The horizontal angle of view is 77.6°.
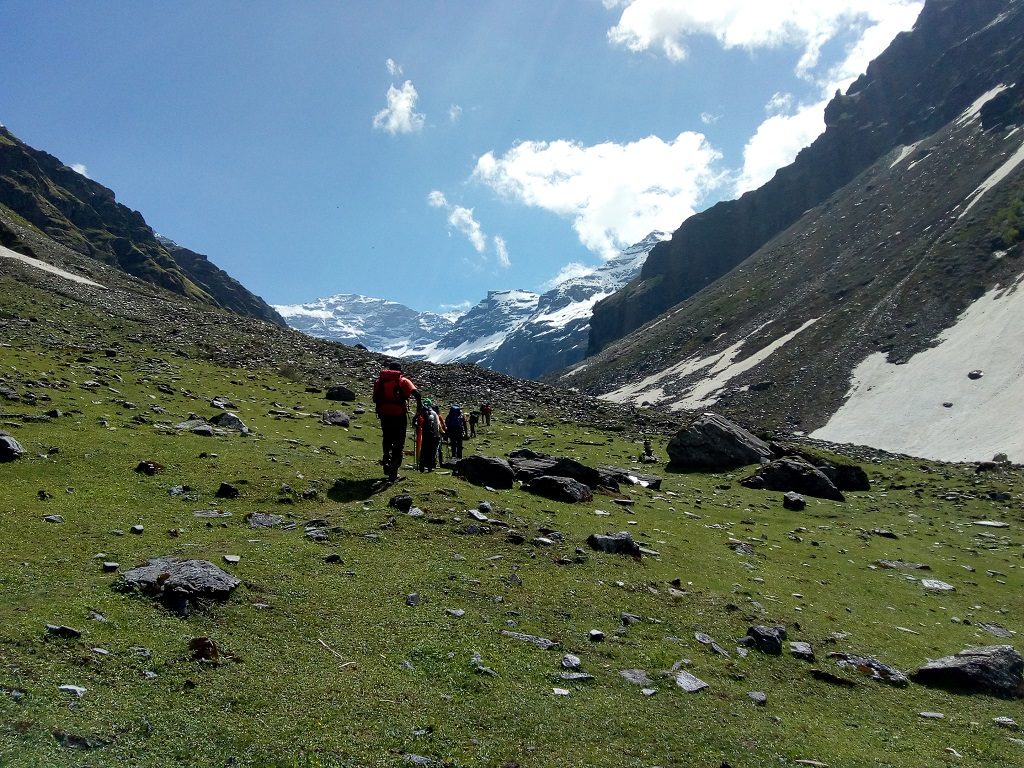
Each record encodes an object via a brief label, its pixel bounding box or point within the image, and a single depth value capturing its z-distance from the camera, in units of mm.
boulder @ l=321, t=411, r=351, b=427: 34219
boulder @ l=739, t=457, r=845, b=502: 32625
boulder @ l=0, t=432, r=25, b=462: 16375
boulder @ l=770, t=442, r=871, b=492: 35812
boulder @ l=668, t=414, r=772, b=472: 36938
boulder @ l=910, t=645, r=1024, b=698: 11906
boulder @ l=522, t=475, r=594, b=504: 21359
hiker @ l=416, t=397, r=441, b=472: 22406
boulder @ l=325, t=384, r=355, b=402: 42438
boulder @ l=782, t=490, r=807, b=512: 28875
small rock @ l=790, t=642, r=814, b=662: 12148
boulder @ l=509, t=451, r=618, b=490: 23808
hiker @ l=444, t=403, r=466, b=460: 28453
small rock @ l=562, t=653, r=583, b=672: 10320
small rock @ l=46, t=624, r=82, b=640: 8570
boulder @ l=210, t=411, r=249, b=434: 25969
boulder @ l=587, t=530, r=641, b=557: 16186
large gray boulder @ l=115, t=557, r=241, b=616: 10055
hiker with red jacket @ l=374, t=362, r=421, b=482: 19469
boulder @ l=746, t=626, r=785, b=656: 12102
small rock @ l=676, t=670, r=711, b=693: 10211
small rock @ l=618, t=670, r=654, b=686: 10180
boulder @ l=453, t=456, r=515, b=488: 21594
